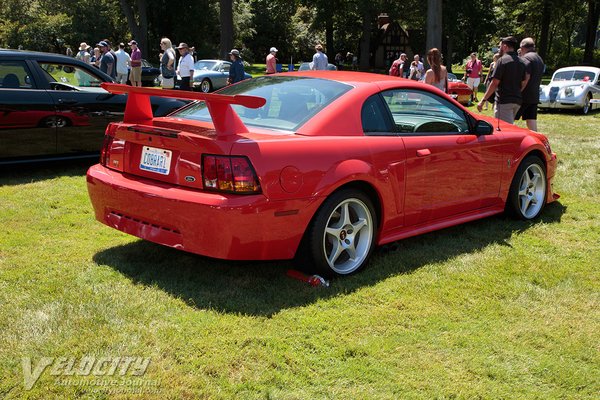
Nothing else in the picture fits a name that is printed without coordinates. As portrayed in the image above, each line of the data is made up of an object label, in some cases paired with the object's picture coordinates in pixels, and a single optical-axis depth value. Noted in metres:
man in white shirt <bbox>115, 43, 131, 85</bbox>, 17.72
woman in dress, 9.36
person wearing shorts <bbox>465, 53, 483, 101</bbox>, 19.75
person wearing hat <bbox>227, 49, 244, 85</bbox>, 14.52
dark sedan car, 6.91
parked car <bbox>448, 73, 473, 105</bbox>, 19.75
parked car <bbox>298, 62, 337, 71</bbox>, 22.77
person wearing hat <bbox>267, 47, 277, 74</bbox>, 18.00
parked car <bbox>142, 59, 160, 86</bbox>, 25.39
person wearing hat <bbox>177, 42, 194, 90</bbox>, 14.60
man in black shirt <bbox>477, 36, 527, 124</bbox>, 7.74
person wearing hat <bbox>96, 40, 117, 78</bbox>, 16.16
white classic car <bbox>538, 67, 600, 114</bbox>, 17.09
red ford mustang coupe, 3.67
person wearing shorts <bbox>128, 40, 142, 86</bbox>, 17.62
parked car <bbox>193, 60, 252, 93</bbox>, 23.95
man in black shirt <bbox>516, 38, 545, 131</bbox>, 8.37
